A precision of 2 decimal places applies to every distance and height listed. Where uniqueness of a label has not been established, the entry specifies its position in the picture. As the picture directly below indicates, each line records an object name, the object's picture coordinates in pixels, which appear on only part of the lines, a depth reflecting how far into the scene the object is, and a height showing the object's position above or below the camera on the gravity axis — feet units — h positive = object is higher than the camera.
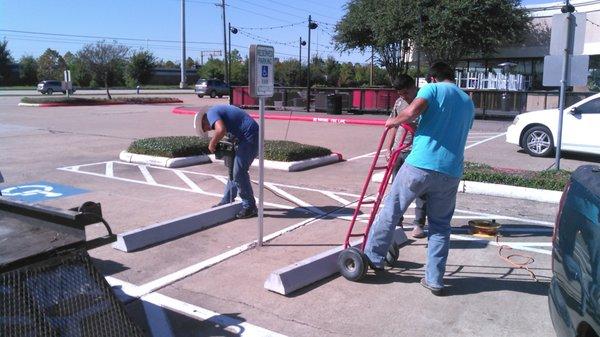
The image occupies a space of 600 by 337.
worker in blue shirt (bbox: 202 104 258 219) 22.81 -1.68
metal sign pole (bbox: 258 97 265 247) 18.68 -2.17
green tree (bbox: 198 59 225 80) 256.93 +14.12
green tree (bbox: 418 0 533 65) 104.01 +14.97
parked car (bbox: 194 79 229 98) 161.17 +3.11
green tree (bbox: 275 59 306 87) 198.16 +9.27
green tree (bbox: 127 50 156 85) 248.11 +13.94
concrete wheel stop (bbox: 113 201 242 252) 18.98 -4.86
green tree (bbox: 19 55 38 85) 239.50 +10.29
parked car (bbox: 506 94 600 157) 39.50 -1.91
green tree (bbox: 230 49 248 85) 247.91 +12.90
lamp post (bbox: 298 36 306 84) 124.69 +13.16
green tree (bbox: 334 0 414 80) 111.96 +15.60
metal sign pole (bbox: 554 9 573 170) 31.58 +1.81
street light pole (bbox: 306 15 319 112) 92.17 +2.03
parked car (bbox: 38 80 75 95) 176.04 +2.73
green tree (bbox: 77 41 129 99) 128.26 +9.18
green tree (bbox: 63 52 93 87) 220.74 +7.66
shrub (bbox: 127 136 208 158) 36.55 -3.37
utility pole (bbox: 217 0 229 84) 135.62 +16.31
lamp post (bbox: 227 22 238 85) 142.59 +17.77
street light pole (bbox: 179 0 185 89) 215.31 +26.51
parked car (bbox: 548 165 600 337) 8.32 -2.55
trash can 86.94 -0.54
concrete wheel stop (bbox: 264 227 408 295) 15.40 -5.02
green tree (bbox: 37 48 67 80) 221.23 +11.85
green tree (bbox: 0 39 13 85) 227.61 +13.36
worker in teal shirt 14.70 -1.74
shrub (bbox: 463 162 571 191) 27.99 -3.89
